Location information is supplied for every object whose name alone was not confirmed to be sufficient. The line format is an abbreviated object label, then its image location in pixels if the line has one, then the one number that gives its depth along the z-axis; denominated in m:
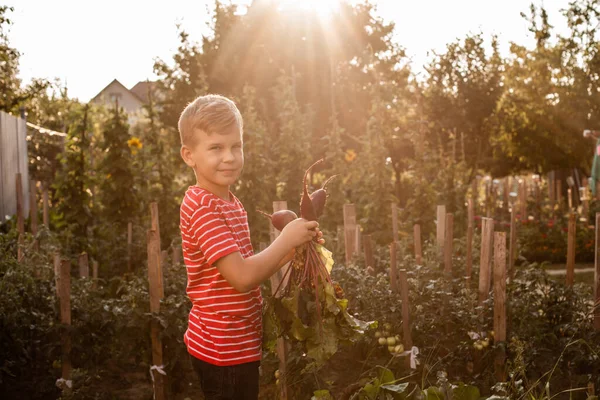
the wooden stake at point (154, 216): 4.95
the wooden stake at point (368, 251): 4.29
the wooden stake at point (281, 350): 2.68
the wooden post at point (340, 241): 5.91
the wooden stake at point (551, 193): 13.73
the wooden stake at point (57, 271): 3.86
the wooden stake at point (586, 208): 11.47
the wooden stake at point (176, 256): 4.88
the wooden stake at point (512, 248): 4.55
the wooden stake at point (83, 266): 4.70
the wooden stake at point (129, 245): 7.23
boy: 1.95
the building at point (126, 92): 46.09
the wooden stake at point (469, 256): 4.47
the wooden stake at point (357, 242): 5.01
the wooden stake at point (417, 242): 4.90
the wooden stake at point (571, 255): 4.21
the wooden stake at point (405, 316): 3.44
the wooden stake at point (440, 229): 5.06
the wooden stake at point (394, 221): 5.72
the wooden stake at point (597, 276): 3.58
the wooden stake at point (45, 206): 7.12
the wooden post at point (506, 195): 13.15
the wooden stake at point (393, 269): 3.85
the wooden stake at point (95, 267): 5.61
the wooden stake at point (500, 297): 3.38
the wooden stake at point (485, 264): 3.84
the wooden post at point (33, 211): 6.78
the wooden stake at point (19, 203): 6.26
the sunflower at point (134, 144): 9.26
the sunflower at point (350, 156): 10.75
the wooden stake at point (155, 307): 3.47
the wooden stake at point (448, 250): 4.38
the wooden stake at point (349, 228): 4.58
